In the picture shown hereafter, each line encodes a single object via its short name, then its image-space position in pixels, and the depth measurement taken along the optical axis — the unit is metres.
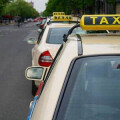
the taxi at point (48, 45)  7.55
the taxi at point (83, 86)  2.39
